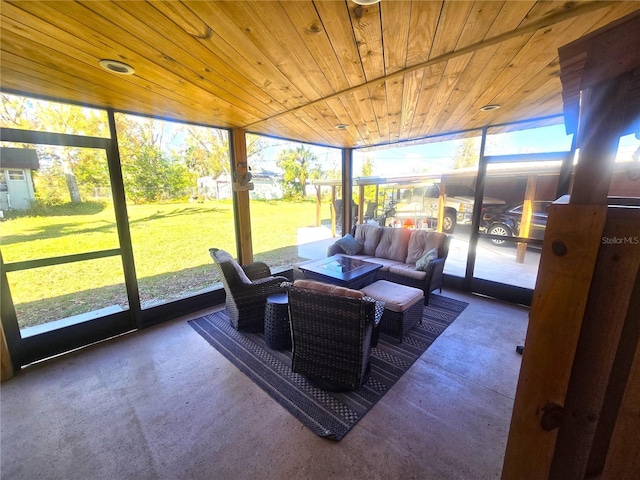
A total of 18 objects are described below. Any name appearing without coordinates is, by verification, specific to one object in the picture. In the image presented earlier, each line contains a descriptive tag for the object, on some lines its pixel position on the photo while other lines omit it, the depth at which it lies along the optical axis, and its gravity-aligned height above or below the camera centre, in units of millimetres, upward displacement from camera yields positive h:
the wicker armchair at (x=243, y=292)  2643 -1113
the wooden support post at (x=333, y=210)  5777 -432
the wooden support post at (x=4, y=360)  2172 -1469
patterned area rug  1830 -1607
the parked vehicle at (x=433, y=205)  4136 -242
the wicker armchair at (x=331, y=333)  1821 -1089
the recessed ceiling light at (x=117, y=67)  1671 +850
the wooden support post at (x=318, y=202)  5731 -239
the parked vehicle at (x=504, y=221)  3609 -410
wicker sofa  3527 -973
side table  2480 -1317
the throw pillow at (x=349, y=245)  4492 -939
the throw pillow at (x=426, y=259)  3535 -943
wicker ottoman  2658 -1220
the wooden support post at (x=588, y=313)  621 -316
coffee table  3098 -1043
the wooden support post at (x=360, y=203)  5760 -258
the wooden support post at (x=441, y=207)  4676 -266
